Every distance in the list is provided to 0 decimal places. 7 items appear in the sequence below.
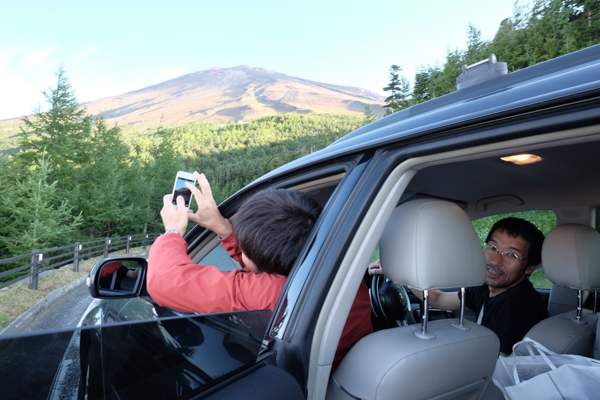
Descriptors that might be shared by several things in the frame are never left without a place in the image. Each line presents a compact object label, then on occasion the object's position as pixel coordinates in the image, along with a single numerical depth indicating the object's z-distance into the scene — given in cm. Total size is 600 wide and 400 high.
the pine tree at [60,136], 2420
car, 83
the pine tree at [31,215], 1775
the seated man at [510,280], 227
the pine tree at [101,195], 2652
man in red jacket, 120
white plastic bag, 129
